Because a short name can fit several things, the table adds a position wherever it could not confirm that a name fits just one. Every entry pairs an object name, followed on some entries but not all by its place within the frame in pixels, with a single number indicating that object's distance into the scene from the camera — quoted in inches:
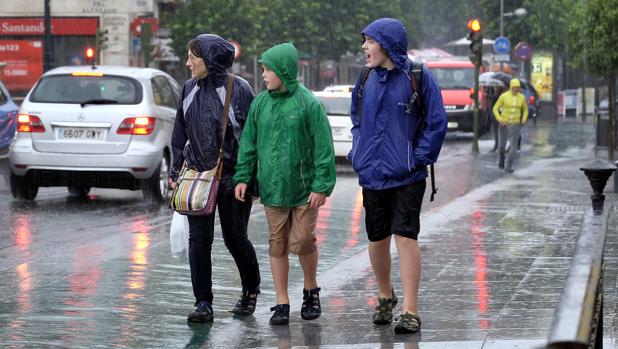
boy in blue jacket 304.2
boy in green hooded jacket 313.1
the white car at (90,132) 641.6
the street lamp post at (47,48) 1382.9
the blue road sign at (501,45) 2098.9
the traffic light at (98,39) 1699.1
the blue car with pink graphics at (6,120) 892.6
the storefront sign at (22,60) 2394.2
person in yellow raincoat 984.3
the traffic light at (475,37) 1246.9
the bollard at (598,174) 298.5
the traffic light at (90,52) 1440.7
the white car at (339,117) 1026.7
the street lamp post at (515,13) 2485.2
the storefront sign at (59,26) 2348.7
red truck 1578.5
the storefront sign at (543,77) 2423.1
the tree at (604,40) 1098.1
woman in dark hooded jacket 327.9
